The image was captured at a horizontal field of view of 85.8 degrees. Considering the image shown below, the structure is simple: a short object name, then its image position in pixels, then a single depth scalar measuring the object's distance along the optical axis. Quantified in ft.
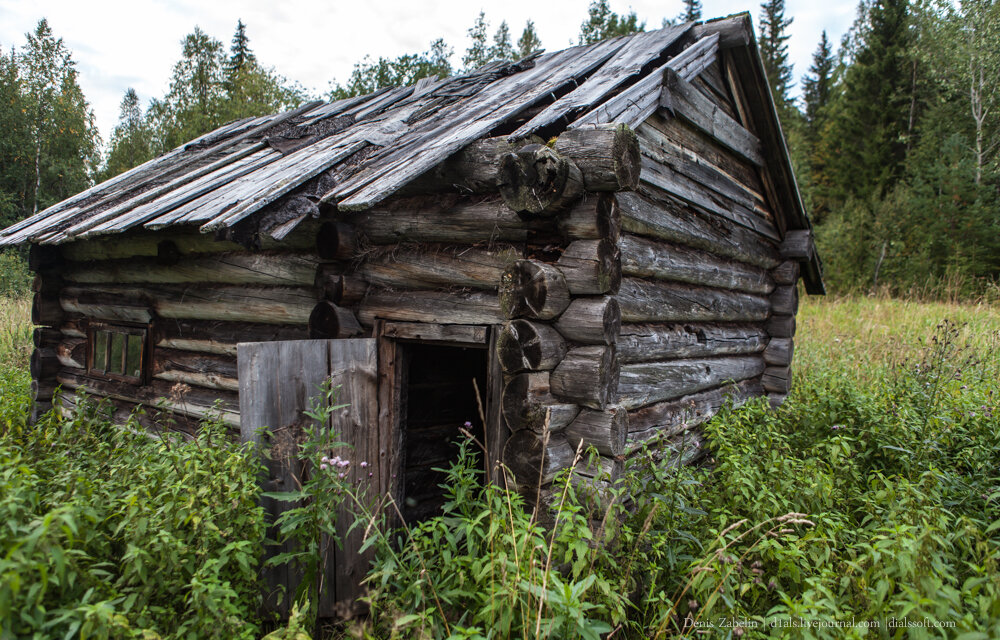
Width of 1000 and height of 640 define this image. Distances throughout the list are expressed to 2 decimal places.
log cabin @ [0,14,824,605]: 9.91
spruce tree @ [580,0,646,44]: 94.63
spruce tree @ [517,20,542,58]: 96.43
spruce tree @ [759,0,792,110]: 99.15
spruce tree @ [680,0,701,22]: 105.58
